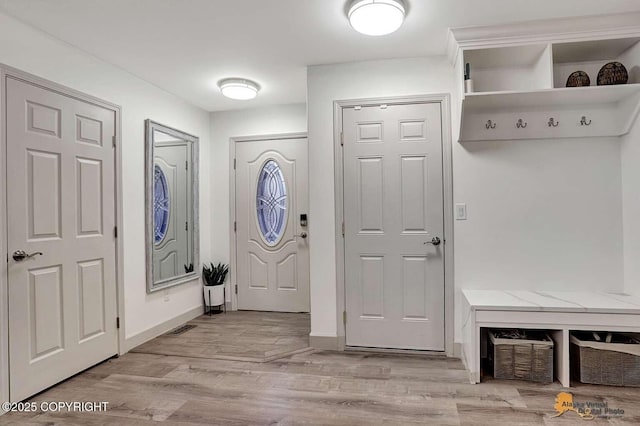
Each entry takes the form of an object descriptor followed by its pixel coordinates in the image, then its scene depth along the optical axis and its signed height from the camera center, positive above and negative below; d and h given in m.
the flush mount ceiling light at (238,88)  3.67 +1.18
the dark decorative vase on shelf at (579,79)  2.72 +0.90
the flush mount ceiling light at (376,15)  2.29 +1.17
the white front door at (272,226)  4.55 -0.17
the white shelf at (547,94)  2.68 +0.79
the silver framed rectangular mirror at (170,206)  3.65 +0.07
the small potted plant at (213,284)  4.49 -0.84
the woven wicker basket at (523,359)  2.57 -1.00
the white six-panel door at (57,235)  2.40 -0.15
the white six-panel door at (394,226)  3.13 -0.13
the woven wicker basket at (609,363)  2.49 -0.99
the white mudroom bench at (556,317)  2.46 -0.70
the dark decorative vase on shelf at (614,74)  2.65 +0.91
